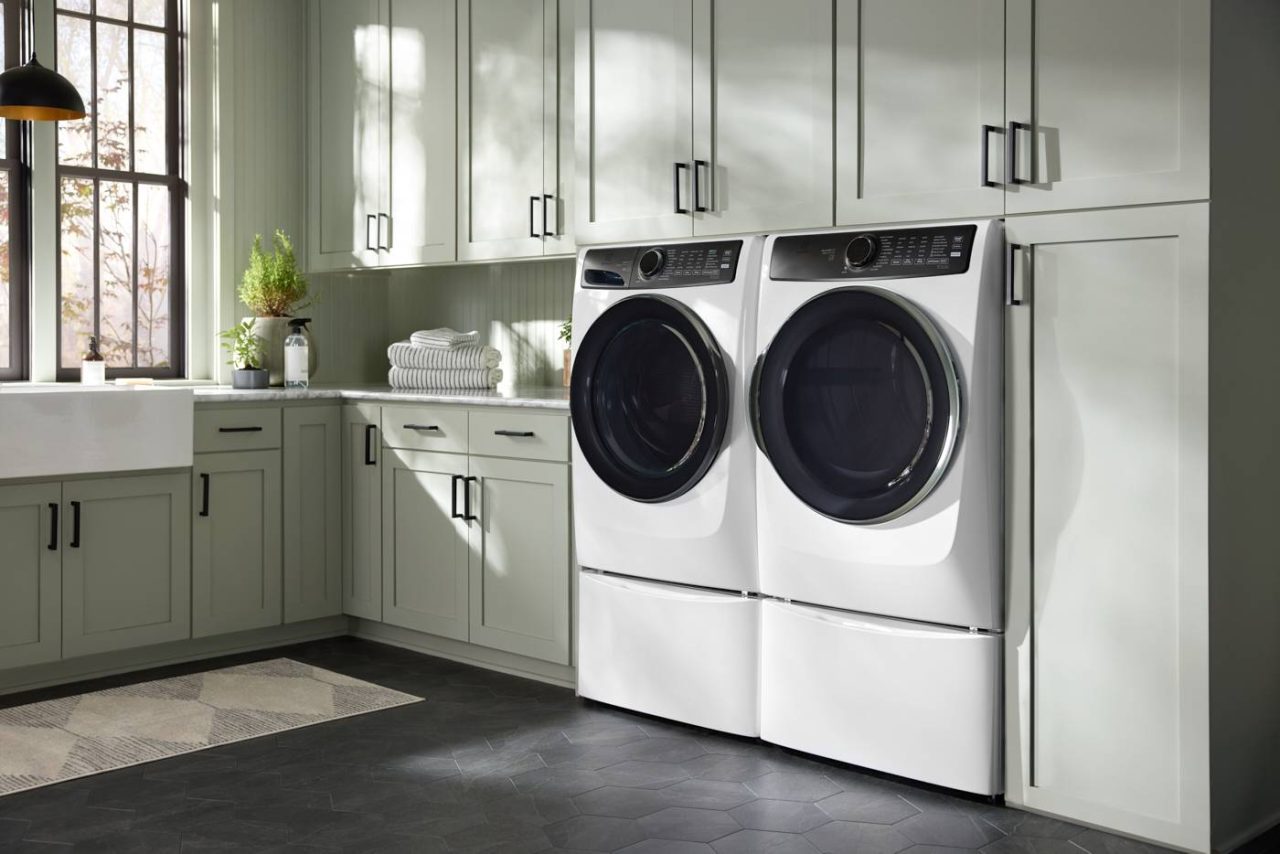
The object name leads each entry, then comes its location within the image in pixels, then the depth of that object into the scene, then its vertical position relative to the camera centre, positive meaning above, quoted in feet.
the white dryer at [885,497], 8.95 -0.50
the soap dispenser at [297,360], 14.88 +0.80
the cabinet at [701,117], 10.11 +2.67
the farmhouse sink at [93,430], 11.63 -0.02
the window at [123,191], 14.75 +2.84
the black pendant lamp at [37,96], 11.71 +3.09
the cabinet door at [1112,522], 8.14 -0.62
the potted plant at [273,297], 15.20 +1.57
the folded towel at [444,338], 14.74 +1.05
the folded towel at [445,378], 14.44 +0.58
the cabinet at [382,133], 14.40 +3.52
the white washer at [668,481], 10.48 -0.45
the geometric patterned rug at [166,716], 10.16 -2.59
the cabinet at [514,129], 13.07 +3.19
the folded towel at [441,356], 14.44 +0.83
